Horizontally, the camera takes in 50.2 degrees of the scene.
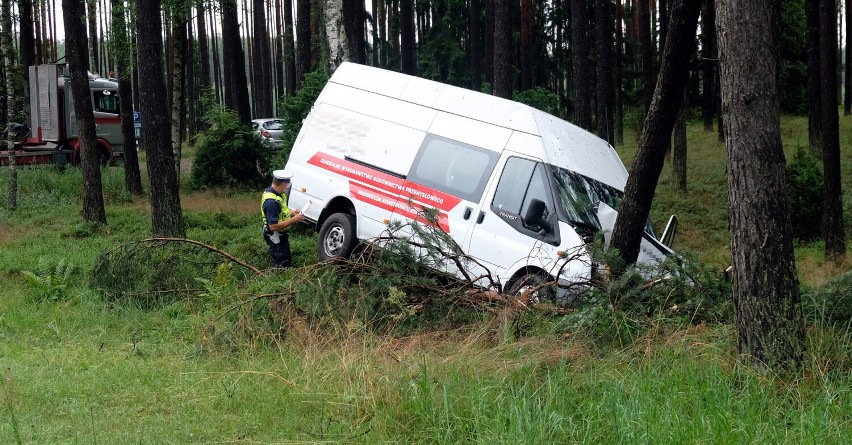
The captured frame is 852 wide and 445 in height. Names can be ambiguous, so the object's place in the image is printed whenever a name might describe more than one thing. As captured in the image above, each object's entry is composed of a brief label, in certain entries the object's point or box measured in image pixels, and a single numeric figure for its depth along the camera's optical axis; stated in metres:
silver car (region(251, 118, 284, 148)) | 32.93
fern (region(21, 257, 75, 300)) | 10.81
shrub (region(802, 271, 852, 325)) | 7.18
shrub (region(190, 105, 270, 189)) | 22.70
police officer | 11.12
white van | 10.36
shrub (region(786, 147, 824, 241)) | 19.06
